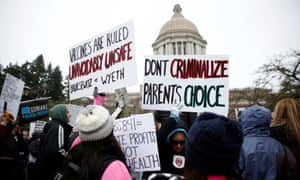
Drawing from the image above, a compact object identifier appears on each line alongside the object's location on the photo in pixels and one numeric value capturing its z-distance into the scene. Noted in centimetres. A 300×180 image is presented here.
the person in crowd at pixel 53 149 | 348
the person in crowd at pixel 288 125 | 255
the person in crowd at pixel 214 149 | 134
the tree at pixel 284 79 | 1695
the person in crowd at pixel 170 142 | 318
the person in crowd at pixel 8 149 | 522
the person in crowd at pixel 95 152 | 184
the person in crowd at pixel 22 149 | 668
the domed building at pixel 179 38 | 5812
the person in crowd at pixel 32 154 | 640
